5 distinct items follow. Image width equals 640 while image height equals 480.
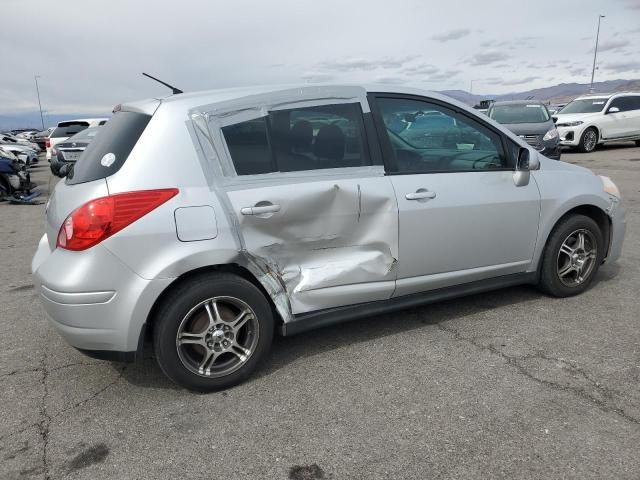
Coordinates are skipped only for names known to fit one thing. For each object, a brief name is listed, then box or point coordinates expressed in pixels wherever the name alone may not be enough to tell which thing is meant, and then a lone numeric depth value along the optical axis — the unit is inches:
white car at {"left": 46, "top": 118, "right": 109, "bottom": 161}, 627.2
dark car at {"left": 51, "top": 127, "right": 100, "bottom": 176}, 504.8
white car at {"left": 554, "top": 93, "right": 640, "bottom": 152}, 631.8
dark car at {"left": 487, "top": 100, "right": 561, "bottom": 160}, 454.9
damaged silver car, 108.1
